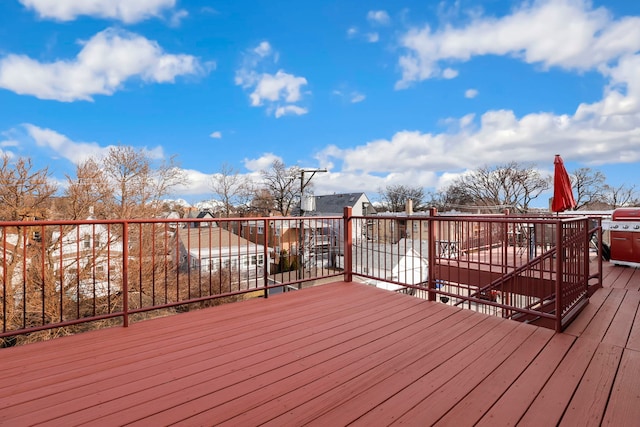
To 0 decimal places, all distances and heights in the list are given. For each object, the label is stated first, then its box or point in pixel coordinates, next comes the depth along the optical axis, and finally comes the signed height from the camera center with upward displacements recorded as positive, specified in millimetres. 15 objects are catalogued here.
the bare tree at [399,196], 37141 +2209
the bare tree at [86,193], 11617 +932
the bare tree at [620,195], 22744 +1200
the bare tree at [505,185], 28312 +2636
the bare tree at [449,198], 32531 +1600
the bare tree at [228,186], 26875 +2570
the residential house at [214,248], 14875 -1799
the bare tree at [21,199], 10070 +653
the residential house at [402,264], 15024 -2575
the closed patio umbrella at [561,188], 4883 +375
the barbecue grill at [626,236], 5480 -456
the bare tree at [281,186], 28734 +2708
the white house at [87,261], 11000 -1666
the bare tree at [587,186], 25359 +2140
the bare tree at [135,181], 13234 +1651
